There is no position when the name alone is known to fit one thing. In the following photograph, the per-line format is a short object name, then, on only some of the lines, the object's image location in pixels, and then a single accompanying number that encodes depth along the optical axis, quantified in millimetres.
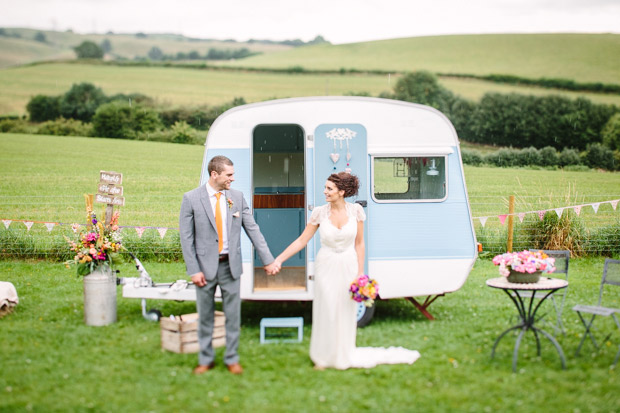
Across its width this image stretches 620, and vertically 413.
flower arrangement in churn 7066
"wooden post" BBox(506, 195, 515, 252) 11641
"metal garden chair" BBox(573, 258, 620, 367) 5921
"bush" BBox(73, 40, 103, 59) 45719
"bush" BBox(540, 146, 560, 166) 26203
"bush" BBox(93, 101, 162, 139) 29406
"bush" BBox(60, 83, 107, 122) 30188
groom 5371
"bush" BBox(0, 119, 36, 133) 26609
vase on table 5645
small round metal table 5461
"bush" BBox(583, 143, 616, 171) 25625
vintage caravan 6922
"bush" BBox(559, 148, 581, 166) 26000
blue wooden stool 6484
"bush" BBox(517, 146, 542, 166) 26438
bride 5602
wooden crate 6055
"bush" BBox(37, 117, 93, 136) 29002
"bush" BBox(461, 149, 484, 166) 26328
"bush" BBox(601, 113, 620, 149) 28203
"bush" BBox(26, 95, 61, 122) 28786
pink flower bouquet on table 5582
